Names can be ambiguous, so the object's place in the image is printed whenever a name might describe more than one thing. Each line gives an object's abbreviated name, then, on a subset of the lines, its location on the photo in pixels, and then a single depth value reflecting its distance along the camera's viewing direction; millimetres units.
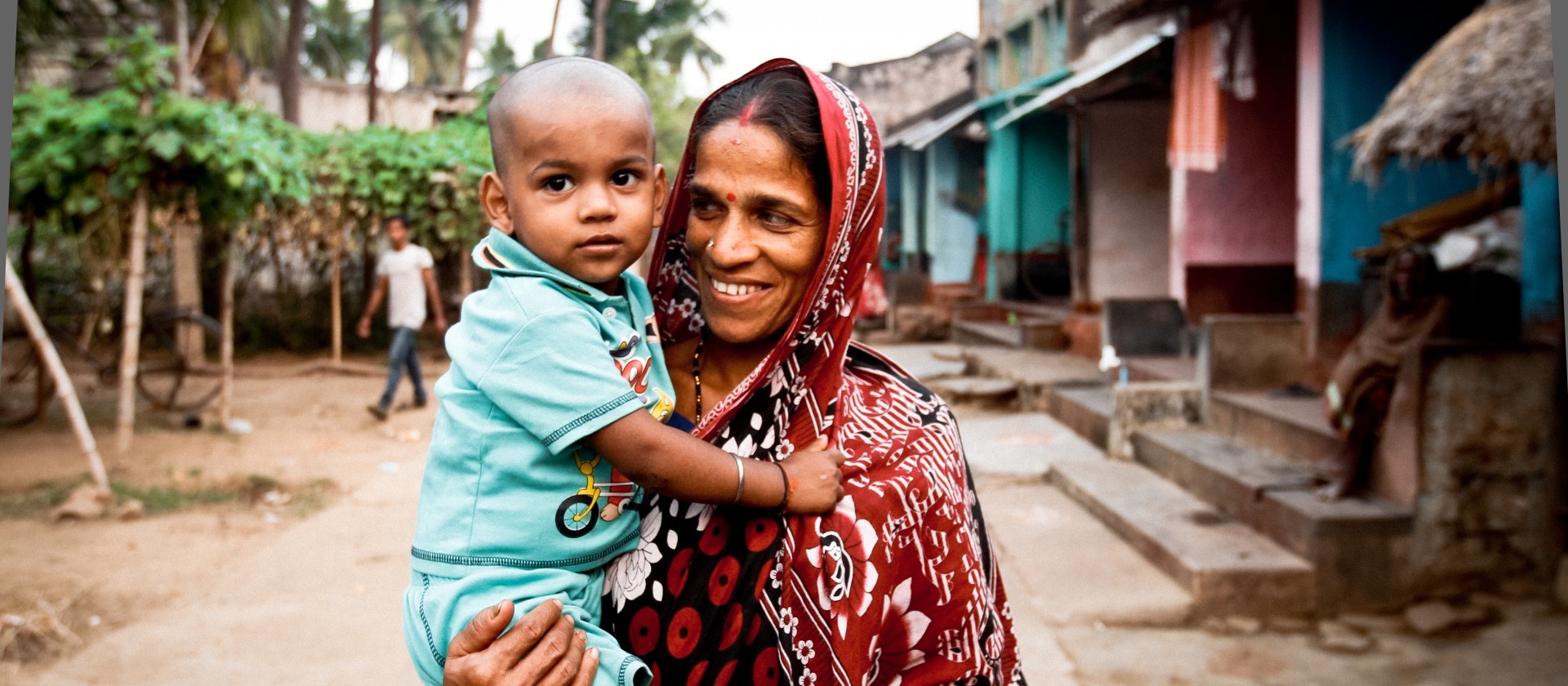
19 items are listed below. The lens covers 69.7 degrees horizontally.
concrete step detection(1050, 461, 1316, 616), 5059
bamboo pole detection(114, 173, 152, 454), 7746
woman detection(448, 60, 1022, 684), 1541
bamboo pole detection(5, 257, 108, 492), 6539
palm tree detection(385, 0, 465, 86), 37906
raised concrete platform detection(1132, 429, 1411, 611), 5066
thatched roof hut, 4758
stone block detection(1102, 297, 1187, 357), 9695
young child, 1455
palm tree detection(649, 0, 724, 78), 31859
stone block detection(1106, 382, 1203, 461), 7480
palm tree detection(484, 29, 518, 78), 39562
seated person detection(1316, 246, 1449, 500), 5402
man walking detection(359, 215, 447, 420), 9859
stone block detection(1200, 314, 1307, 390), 7375
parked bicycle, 8913
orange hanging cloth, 8859
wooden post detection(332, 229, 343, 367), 12484
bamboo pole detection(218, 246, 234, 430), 8945
